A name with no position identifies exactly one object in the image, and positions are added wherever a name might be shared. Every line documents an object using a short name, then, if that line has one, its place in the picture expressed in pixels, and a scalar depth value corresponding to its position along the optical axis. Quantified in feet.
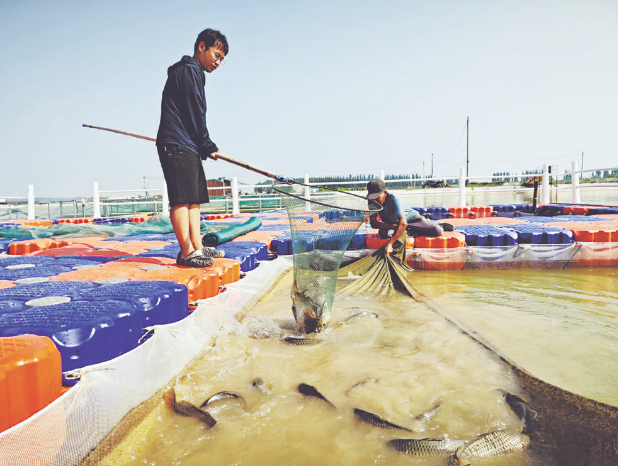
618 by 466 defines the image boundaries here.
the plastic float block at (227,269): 11.43
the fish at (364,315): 11.38
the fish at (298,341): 9.31
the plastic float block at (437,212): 35.58
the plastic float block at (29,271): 10.30
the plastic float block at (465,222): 24.94
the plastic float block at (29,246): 16.35
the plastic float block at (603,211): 28.58
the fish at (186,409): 6.07
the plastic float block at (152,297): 7.39
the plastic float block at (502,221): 24.61
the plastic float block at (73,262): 12.00
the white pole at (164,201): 38.45
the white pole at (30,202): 38.09
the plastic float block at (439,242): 18.98
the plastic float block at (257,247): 16.06
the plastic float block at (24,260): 12.36
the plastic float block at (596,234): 18.69
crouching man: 16.01
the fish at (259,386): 7.07
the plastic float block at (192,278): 9.76
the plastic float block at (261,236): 19.20
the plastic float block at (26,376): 4.42
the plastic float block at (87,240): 18.02
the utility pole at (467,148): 176.96
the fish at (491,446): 5.14
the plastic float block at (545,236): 19.29
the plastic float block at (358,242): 20.54
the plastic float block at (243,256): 13.83
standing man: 10.21
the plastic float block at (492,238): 19.45
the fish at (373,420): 5.87
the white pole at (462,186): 37.86
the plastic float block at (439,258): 18.95
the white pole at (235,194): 39.71
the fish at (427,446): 5.26
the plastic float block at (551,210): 31.97
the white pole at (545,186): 38.33
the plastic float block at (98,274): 9.80
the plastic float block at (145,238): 18.74
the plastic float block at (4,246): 17.80
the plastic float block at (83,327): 5.47
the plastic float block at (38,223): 31.34
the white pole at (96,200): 39.34
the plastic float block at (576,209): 30.14
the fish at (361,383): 7.03
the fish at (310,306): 9.89
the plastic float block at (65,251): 14.74
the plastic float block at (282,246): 19.65
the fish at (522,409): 5.97
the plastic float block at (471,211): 34.73
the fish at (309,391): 6.79
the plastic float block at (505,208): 38.14
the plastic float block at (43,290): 7.78
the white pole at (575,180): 35.07
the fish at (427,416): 6.09
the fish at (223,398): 6.55
